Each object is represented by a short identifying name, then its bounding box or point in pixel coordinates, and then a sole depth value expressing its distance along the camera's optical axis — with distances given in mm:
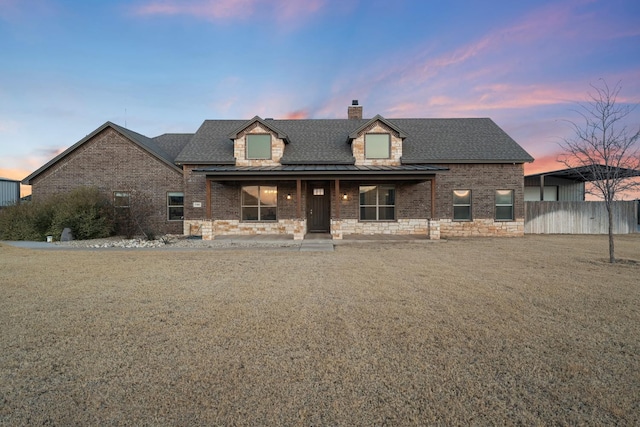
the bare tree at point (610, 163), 8586
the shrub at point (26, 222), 13242
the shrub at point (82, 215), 13141
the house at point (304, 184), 15320
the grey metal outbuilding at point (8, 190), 21795
